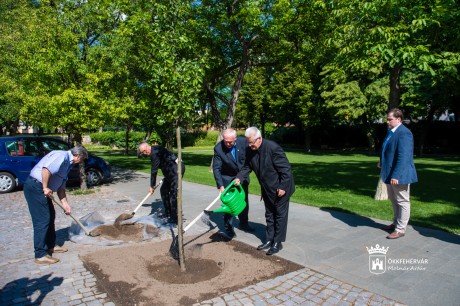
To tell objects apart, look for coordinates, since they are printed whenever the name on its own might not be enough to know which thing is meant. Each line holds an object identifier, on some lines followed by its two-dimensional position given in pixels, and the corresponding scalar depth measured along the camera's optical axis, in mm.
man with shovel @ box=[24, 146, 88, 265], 4707
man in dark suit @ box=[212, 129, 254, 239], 5699
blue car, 10508
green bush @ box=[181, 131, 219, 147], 41497
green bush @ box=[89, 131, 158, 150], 34906
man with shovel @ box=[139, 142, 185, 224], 6441
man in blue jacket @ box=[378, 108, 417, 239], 5309
